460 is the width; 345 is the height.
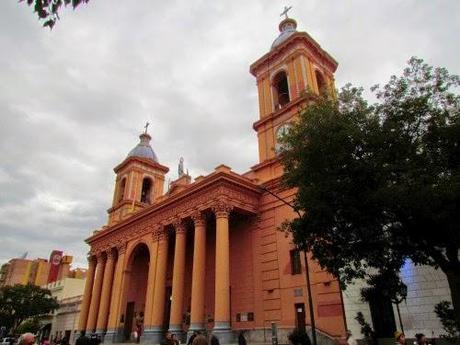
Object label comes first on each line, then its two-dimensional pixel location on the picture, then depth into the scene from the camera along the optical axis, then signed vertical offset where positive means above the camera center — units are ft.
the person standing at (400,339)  28.89 +0.15
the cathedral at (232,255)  72.18 +20.13
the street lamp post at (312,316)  46.25 +3.10
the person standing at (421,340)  32.00 +0.06
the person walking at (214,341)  37.06 +0.28
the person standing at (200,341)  26.81 +0.23
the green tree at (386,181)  39.42 +16.43
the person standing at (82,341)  40.93 +0.53
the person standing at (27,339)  19.99 +0.41
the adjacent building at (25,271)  313.12 +59.78
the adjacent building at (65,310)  148.77 +14.24
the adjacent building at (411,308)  55.01 +4.88
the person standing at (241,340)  56.70 +0.44
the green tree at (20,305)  152.87 +16.04
